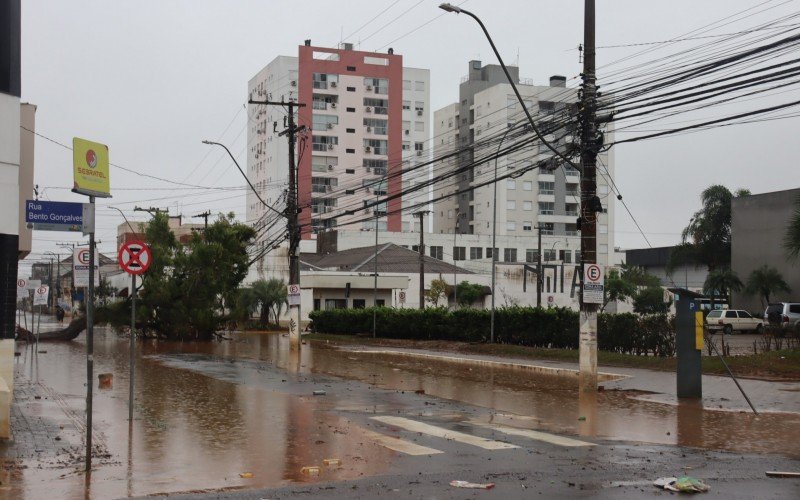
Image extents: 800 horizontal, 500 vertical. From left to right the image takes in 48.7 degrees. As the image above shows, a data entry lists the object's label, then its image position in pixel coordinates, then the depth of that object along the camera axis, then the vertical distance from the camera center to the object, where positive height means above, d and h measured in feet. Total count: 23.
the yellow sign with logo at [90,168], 36.73 +5.17
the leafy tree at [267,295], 223.51 -0.90
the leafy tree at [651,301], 270.46 -1.91
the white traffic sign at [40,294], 132.54 -0.70
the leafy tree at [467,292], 243.40 +0.31
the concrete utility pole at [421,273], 193.36 +4.35
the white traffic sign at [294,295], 129.70 -0.49
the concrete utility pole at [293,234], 131.44 +8.81
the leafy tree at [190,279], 146.92 +1.89
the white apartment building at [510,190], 336.29 +41.55
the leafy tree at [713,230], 246.27 +18.25
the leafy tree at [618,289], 276.82 +1.73
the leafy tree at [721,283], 192.95 +2.78
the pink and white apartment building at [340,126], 334.24 +65.30
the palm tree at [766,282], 181.78 +2.84
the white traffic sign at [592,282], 67.77 +0.95
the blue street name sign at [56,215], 38.42 +3.25
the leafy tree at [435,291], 232.12 +0.48
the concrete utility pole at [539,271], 213.66 +5.67
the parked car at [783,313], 156.35 -3.10
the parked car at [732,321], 168.14 -4.94
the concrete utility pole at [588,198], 68.18 +7.41
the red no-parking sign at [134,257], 45.16 +1.68
